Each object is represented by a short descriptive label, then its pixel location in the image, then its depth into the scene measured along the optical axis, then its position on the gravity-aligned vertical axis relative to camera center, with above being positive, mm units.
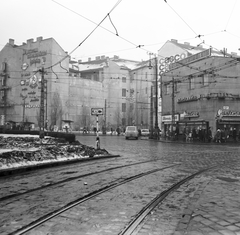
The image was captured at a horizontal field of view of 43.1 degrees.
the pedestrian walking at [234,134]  32897 -544
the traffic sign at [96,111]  16984 +958
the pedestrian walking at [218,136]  30736 -685
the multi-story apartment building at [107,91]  73812 +9929
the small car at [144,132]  56469 -658
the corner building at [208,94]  33281 +4030
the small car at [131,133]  39778 -611
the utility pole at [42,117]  21372 +810
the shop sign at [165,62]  58544 +13813
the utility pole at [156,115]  37834 +1639
